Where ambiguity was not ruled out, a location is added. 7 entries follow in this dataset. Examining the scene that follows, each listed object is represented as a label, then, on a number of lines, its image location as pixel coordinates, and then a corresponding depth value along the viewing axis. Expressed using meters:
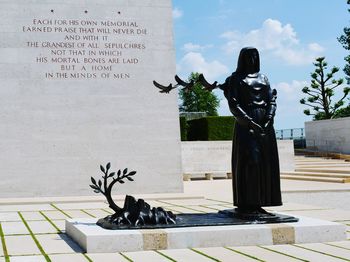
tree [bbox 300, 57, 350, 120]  36.34
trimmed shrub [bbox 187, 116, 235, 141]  20.38
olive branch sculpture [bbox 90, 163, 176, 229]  5.65
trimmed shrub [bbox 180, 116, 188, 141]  20.20
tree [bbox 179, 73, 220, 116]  59.31
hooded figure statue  5.95
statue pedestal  5.17
